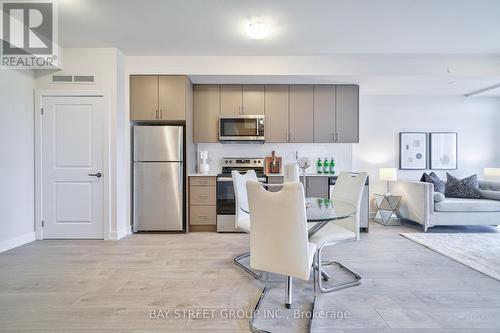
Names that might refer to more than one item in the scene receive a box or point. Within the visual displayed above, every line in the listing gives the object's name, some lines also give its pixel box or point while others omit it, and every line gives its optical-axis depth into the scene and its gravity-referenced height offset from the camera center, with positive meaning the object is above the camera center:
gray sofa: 4.01 -0.71
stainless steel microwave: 4.32 +0.57
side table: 4.48 -0.75
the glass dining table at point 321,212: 1.92 -0.39
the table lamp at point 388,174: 4.53 -0.18
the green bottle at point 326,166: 4.69 -0.05
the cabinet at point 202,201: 4.07 -0.58
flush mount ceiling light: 2.89 +1.48
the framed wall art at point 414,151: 5.02 +0.24
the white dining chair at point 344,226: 2.16 -0.59
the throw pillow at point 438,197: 4.05 -0.51
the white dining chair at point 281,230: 1.64 -0.43
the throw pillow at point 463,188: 4.35 -0.40
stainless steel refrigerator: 3.93 -0.22
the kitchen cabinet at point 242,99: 4.38 +1.06
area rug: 2.71 -1.03
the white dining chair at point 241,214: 2.63 -0.56
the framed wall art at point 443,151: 5.03 +0.24
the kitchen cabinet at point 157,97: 3.94 +0.98
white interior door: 3.62 +0.00
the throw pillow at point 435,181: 4.37 -0.29
